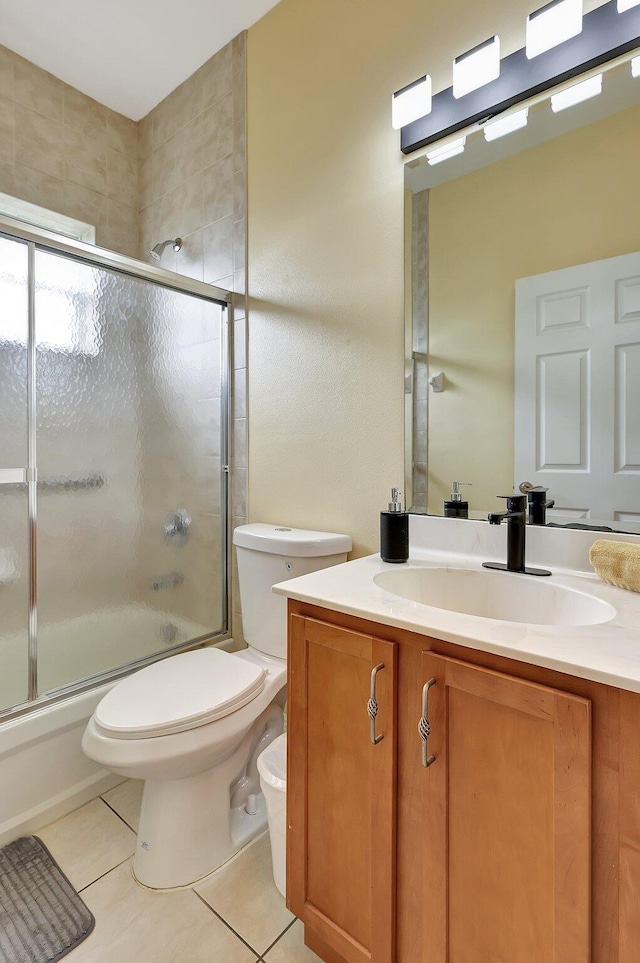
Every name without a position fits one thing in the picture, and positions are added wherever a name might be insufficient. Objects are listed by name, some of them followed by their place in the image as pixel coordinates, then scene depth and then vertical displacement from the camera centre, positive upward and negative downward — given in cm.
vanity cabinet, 60 -49
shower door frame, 139 +53
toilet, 111 -61
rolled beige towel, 90 -16
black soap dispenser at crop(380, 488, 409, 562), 119 -14
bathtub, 134 -73
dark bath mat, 103 -101
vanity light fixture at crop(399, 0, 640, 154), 102 +95
